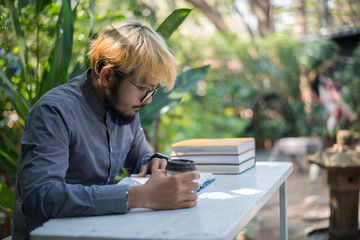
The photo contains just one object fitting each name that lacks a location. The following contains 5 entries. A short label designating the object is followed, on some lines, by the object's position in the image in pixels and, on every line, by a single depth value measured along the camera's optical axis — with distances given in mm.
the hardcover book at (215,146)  2037
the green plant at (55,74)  2221
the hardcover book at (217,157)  2027
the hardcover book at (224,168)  2027
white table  1146
